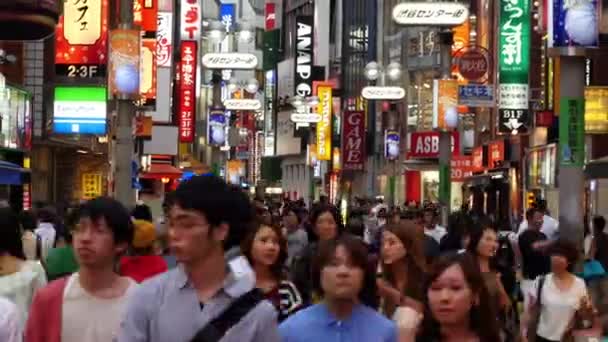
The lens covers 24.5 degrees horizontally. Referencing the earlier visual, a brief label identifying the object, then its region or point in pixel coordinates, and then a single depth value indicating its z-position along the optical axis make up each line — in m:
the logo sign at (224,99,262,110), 62.19
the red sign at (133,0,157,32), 38.94
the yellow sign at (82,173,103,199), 45.66
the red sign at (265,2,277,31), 119.19
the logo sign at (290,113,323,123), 69.12
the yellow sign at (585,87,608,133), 34.94
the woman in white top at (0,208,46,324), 6.95
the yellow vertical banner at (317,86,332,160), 76.50
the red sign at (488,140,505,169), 47.99
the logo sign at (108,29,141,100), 22.39
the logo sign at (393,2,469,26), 27.33
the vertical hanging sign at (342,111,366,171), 65.12
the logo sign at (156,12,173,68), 47.59
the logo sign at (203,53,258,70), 44.19
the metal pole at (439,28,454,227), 29.73
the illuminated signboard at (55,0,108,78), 27.73
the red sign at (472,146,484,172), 51.56
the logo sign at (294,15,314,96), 81.62
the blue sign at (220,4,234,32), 126.57
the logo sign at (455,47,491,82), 33.12
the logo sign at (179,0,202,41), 64.78
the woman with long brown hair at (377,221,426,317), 8.44
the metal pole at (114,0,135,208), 21.17
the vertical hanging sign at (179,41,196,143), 60.97
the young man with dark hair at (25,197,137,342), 5.86
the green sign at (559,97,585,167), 21.58
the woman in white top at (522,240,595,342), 10.60
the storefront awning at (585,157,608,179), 25.11
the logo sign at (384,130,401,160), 66.00
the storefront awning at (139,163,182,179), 44.10
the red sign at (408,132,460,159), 40.41
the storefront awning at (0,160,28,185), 23.72
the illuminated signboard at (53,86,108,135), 31.05
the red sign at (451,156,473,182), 46.53
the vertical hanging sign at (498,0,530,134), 36.97
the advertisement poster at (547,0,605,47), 21.70
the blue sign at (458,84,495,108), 31.81
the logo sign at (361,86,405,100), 43.56
